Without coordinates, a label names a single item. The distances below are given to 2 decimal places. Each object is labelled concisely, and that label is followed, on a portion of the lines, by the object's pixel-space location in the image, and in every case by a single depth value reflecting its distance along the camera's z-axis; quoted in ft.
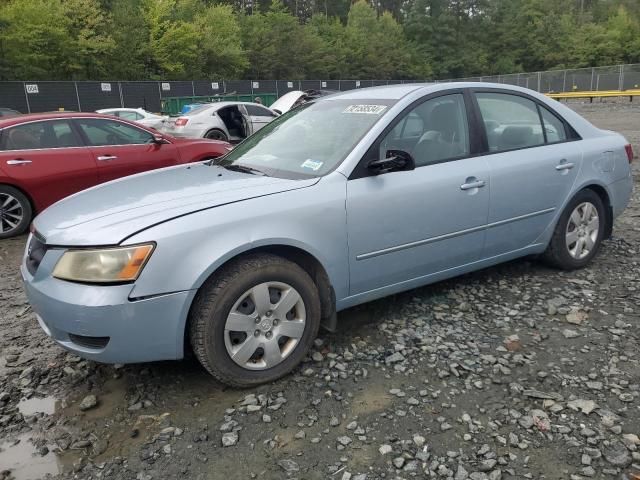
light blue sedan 8.82
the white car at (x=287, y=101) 55.49
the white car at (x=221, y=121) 44.78
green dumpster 88.07
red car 21.50
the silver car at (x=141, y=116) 52.62
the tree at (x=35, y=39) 101.83
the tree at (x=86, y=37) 111.14
